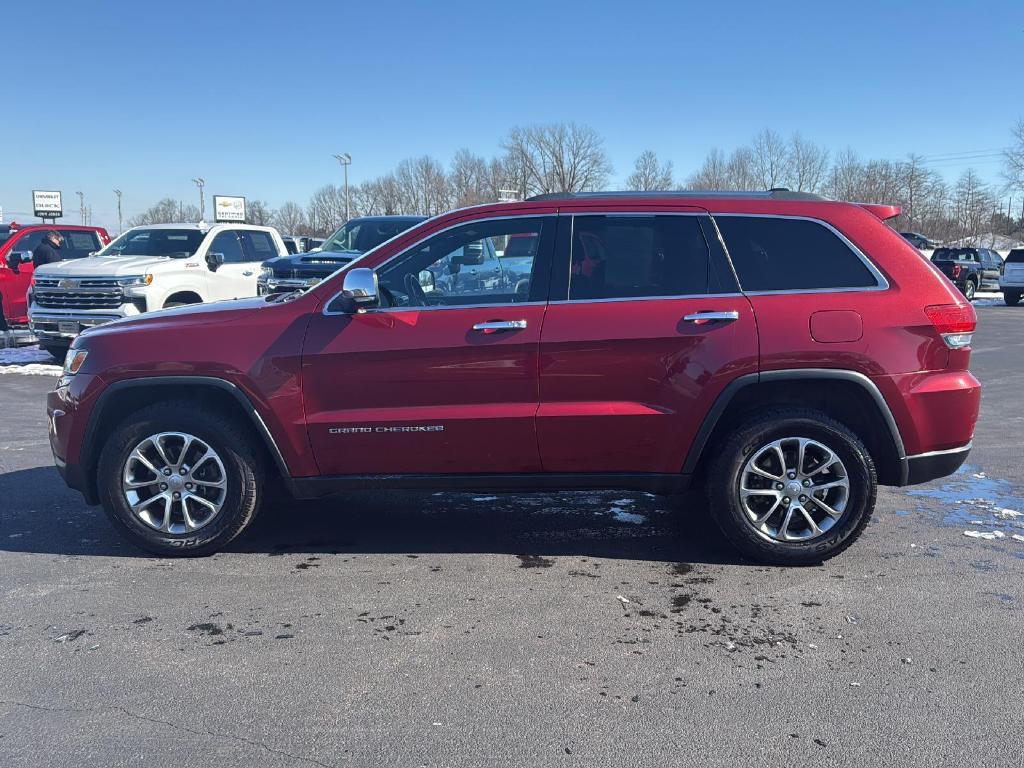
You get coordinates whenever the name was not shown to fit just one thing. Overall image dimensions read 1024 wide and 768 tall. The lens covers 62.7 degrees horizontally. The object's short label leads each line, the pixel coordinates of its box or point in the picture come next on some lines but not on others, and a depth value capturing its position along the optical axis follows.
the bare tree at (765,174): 56.59
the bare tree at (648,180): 60.35
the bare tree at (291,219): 96.27
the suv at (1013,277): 27.27
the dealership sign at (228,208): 62.34
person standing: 13.81
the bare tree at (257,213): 90.94
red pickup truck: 14.69
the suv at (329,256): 11.55
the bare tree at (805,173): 57.19
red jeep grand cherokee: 4.21
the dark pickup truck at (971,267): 28.61
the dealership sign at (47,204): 56.59
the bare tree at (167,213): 95.19
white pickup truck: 11.33
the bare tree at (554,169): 70.69
